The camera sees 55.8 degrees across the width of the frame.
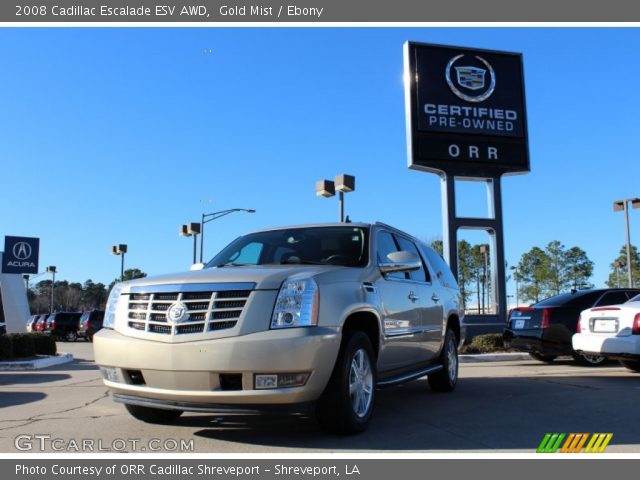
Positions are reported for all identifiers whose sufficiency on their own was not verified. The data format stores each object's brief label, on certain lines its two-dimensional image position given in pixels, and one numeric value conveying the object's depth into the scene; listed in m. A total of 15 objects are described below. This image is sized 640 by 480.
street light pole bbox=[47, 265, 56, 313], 72.44
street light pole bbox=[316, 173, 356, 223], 18.00
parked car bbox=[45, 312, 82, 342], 34.72
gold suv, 4.44
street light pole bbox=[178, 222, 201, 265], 30.39
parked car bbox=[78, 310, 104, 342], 31.58
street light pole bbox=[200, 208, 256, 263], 32.03
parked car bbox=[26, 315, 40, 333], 37.65
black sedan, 11.29
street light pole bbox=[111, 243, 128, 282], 43.12
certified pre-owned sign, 17.95
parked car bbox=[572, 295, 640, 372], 9.03
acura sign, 18.83
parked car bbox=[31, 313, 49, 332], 35.92
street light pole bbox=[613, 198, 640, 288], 31.90
